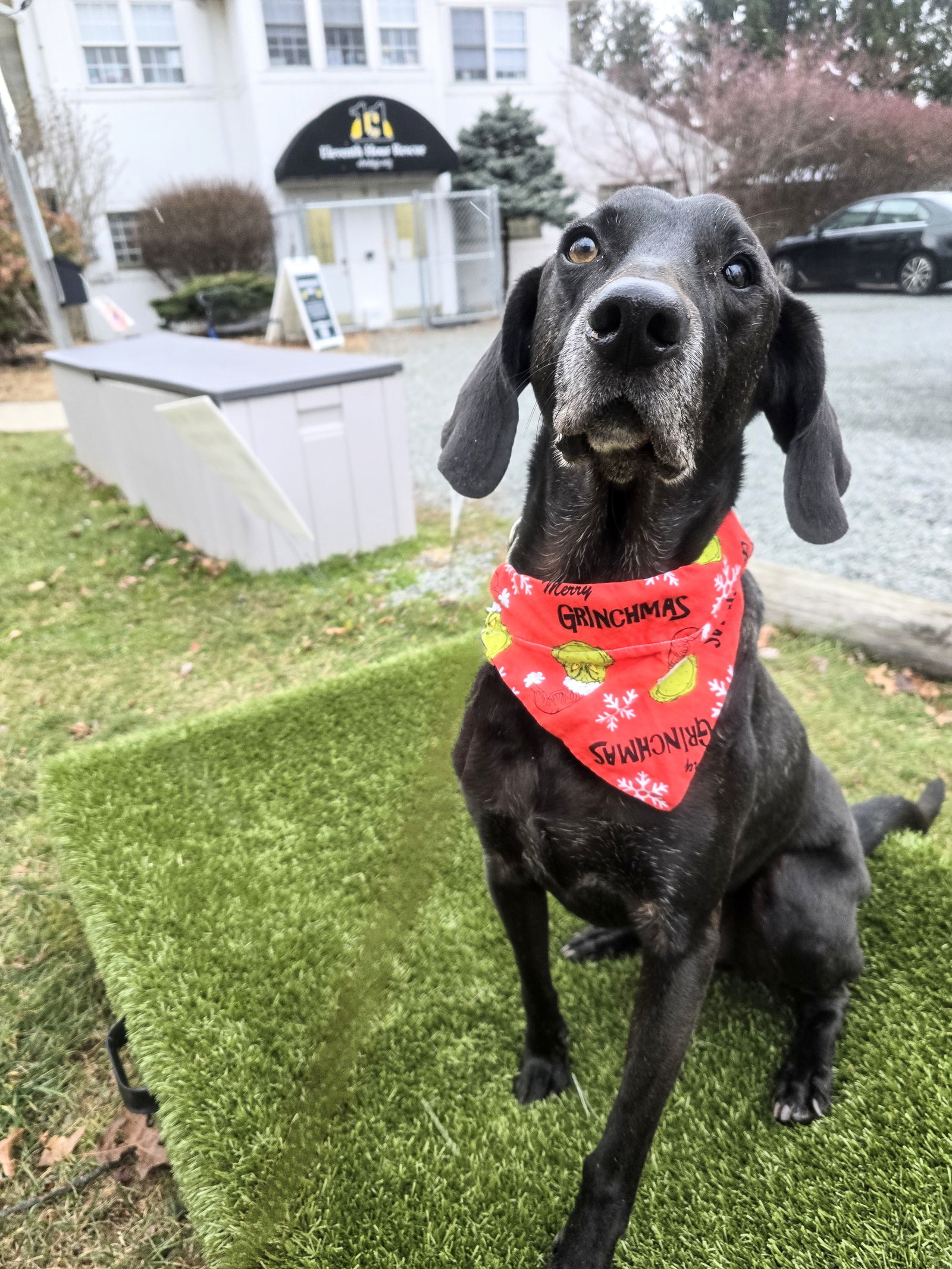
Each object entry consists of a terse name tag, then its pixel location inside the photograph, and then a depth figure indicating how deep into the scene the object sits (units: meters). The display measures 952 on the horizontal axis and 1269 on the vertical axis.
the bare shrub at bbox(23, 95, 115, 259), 7.45
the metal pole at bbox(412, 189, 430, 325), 8.34
